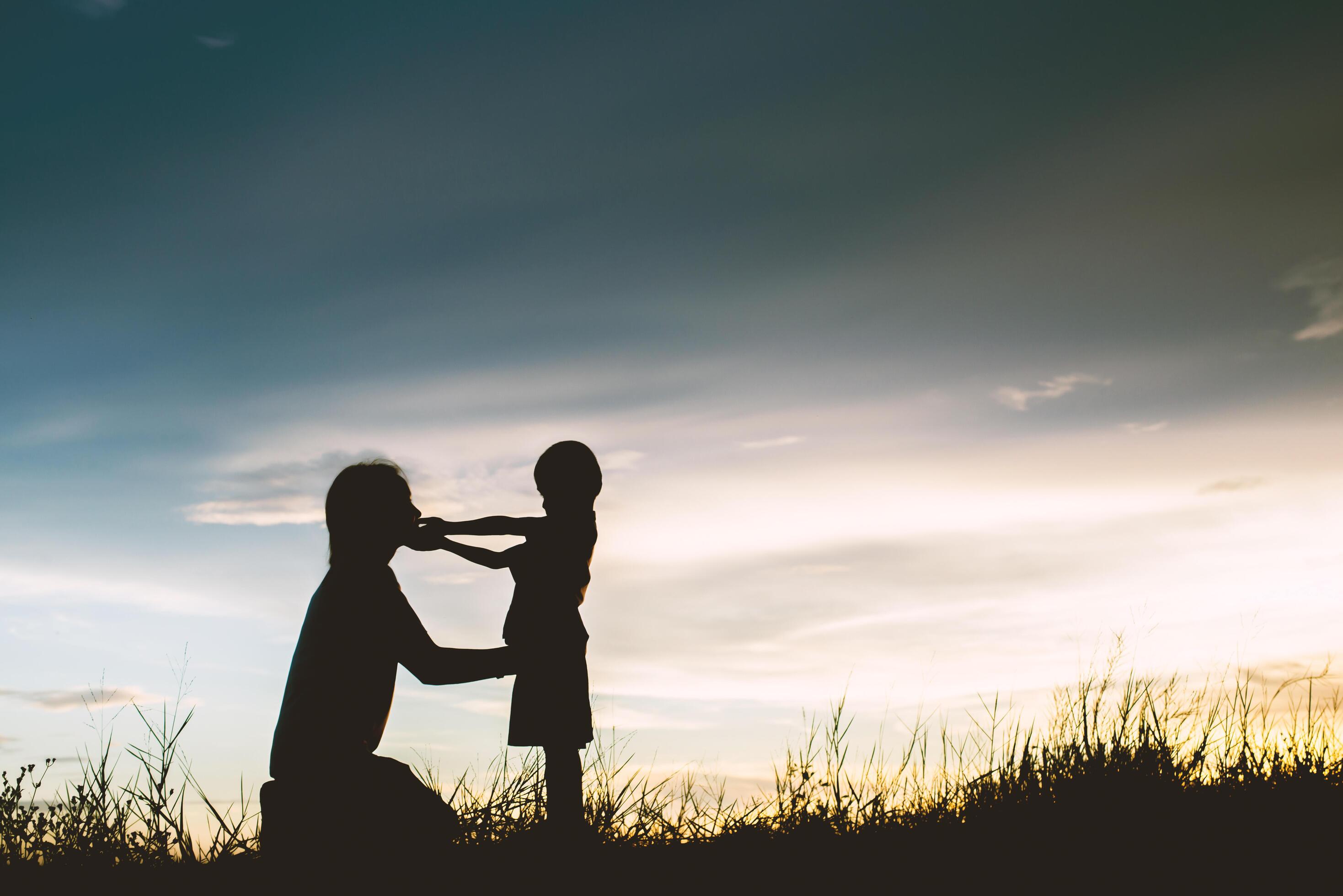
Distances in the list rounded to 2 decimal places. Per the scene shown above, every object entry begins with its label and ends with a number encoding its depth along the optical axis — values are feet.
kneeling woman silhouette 12.12
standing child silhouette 14.87
